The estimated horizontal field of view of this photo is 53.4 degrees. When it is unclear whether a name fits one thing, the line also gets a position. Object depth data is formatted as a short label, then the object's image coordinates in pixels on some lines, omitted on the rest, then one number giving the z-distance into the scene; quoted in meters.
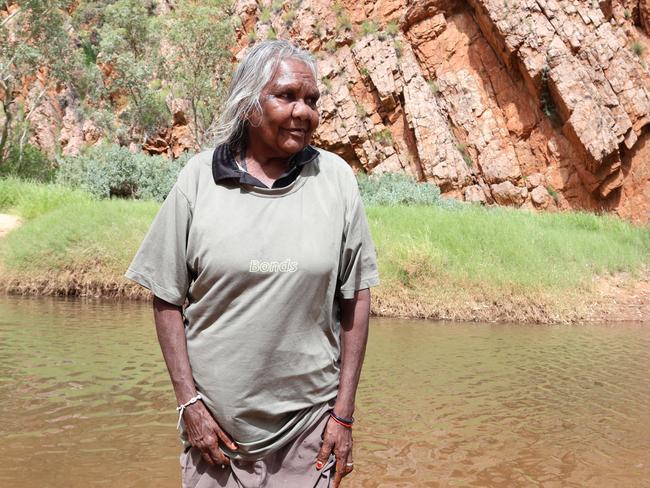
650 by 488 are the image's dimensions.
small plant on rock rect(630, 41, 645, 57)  20.88
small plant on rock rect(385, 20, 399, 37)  23.43
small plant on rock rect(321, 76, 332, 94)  23.33
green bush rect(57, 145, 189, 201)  19.86
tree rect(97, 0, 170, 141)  27.08
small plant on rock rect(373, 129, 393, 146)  22.73
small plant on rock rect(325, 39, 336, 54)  24.11
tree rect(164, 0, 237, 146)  24.66
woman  1.82
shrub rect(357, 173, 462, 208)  19.30
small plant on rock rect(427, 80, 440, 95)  22.70
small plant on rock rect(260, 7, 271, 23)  26.27
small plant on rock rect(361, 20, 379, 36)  23.59
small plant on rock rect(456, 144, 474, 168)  21.92
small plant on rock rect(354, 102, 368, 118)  23.02
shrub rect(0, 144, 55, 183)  24.34
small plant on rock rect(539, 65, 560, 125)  20.91
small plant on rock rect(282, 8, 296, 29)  25.20
